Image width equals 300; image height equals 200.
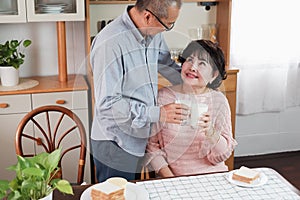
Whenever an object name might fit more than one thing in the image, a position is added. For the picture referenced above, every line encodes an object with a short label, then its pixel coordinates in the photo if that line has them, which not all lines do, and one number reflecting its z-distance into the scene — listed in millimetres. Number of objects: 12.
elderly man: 1780
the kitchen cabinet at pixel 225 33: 3185
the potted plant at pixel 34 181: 1229
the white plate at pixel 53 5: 3028
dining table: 1618
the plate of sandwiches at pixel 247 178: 1693
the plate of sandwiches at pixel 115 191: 1537
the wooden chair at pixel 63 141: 3023
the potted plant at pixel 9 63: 3006
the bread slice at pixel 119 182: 1580
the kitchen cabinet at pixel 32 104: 2949
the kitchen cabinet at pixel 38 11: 2982
